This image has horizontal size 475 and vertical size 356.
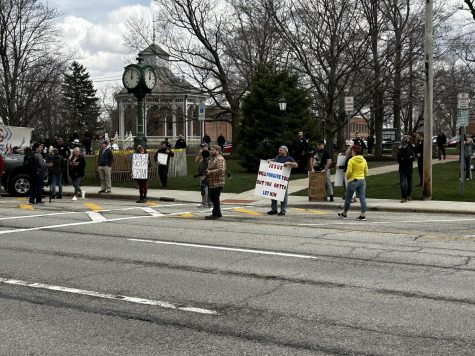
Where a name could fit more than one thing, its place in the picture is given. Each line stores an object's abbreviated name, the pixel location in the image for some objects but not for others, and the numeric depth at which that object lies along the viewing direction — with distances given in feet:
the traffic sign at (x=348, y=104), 65.98
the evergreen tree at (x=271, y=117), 92.38
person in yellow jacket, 46.39
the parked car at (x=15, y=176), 68.74
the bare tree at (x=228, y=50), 118.21
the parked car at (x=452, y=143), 220.39
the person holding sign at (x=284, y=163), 50.36
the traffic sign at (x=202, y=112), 88.48
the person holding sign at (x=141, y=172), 61.31
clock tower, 73.12
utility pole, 55.57
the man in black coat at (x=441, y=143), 112.88
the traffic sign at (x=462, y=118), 55.72
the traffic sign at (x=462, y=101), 55.42
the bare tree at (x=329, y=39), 92.17
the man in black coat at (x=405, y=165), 54.85
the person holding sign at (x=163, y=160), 72.84
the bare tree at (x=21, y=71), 122.42
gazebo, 124.98
